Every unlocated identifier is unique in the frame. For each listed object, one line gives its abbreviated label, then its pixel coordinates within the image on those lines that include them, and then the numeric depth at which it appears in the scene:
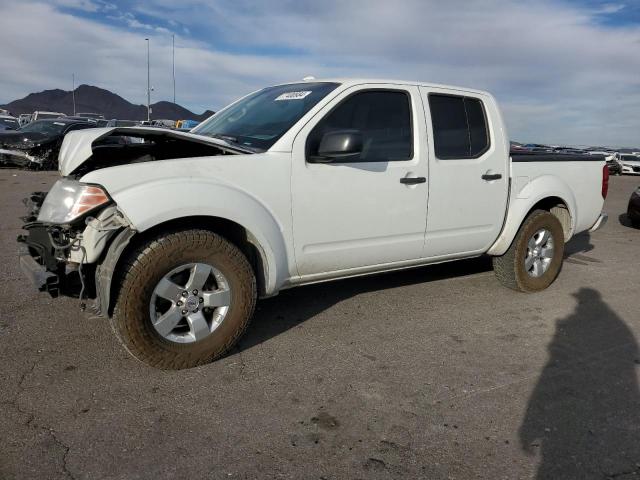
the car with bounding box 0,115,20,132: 20.78
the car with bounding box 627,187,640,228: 9.92
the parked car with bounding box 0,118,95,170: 15.81
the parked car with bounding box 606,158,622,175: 30.06
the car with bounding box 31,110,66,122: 24.80
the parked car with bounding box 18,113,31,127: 33.92
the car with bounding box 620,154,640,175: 29.75
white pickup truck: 3.17
